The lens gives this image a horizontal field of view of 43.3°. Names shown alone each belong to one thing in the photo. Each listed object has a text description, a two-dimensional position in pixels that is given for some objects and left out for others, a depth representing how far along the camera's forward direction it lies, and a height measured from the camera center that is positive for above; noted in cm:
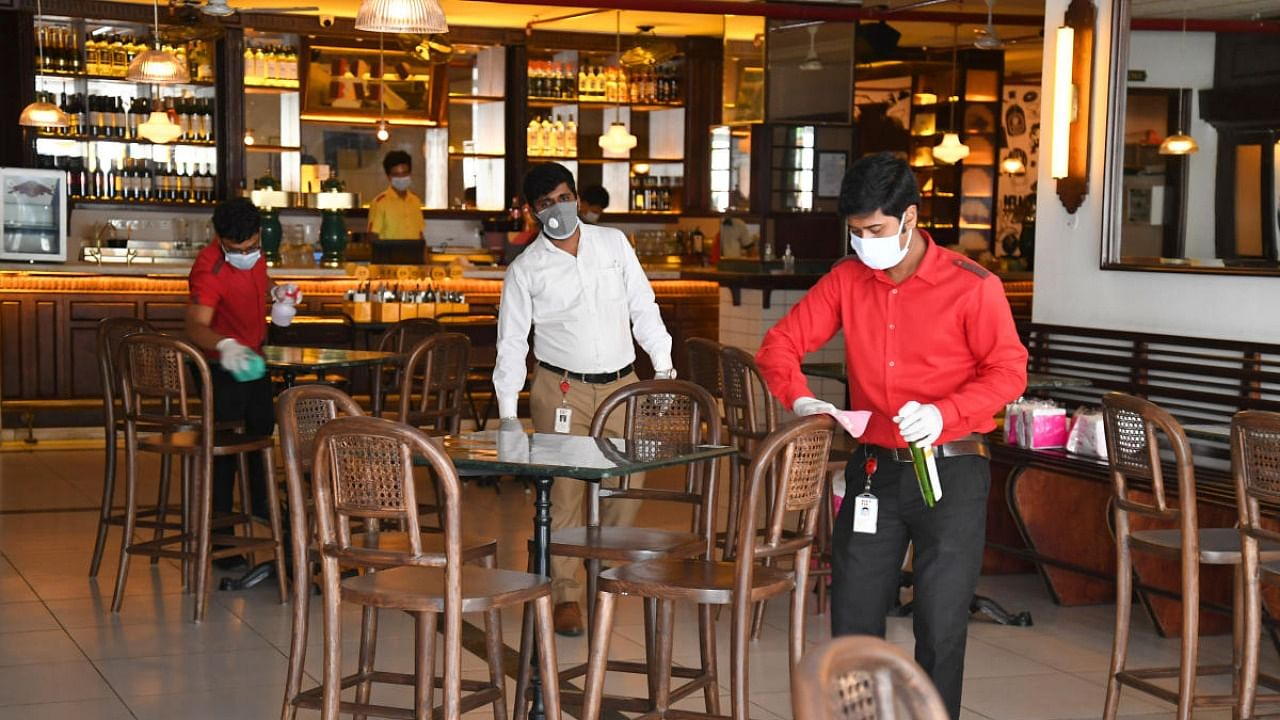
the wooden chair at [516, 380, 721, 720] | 427 -77
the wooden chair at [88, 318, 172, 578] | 655 -90
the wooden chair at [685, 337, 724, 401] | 657 -56
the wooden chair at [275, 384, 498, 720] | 394 -80
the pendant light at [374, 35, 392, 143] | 1379 +114
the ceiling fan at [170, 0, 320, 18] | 1012 +136
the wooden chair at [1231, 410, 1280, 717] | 422 -72
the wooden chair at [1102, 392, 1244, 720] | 443 -88
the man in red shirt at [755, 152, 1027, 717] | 361 -38
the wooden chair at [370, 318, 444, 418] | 740 -51
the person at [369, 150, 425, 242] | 1261 +13
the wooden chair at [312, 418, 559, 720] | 351 -76
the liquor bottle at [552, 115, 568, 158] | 1462 +78
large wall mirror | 672 +42
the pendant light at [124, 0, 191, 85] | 1001 +95
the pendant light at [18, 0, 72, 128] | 1133 +73
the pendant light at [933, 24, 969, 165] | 1460 +74
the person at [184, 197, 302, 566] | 659 -37
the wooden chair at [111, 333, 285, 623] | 592 -85
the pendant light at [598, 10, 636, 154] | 1374 +75
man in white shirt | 559 -36
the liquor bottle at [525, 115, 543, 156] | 1452 +80
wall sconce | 730 +61
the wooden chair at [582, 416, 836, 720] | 366 -82
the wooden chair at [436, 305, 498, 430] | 954 -64
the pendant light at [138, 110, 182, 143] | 1154 +66
